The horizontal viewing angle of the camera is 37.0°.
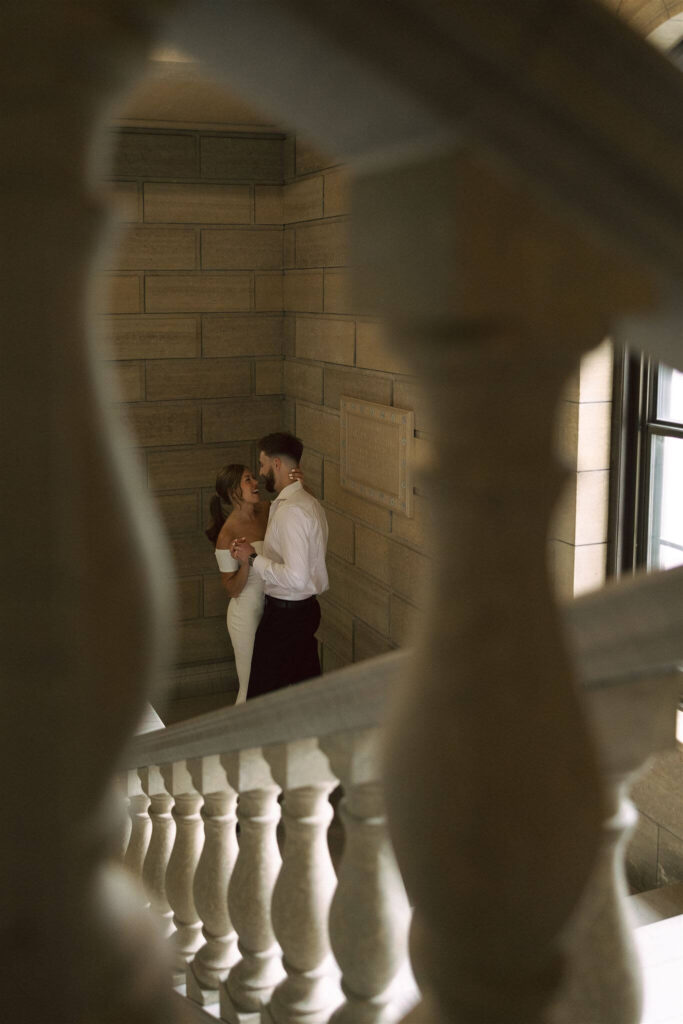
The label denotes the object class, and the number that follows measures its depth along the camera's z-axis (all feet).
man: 18.45
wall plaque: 19.42
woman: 20.71
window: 14.15
